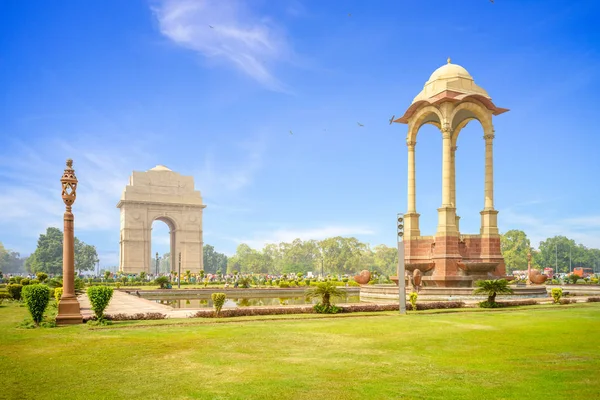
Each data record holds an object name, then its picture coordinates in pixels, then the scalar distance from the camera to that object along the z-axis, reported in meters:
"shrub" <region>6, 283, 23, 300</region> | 23.16
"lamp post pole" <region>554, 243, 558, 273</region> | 86.44
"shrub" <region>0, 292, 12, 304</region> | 22.03
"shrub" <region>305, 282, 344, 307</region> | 16.75
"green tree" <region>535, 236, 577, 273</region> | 91.47
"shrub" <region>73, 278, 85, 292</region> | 32.16
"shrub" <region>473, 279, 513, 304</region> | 18.62
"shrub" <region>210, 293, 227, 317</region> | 15.38
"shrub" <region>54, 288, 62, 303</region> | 20.47
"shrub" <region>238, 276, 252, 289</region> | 39.05
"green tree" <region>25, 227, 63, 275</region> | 81.00
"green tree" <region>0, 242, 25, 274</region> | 131.00
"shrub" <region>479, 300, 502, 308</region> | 18.39
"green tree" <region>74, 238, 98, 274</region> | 92.44
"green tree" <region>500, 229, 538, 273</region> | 75.69
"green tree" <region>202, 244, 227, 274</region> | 111.94
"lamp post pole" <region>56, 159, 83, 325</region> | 13.52
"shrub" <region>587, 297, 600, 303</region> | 21.27
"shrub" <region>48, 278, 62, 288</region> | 29.83
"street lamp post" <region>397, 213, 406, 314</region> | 16.39
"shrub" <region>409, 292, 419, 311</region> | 17.70
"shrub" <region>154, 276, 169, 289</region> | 37.00
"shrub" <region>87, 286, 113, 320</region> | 13.53
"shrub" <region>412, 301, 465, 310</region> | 18.14
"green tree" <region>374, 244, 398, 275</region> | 100.44
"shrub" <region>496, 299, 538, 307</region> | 18.79
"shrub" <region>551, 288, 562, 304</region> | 20.20
